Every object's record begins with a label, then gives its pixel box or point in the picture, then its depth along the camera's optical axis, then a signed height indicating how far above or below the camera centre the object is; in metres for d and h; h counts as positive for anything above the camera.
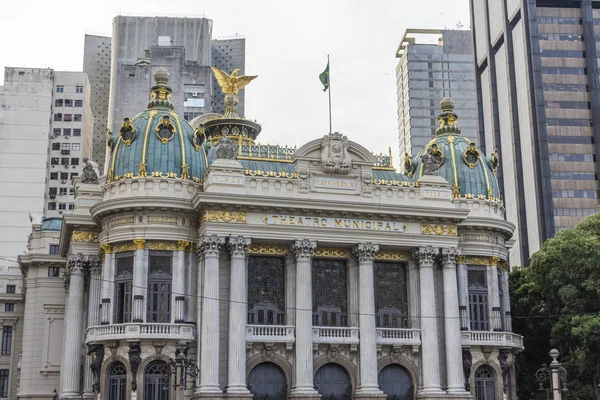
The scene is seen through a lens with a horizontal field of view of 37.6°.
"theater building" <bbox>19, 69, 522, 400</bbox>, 53.28 +9.69
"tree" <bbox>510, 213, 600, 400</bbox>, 59.56 +8.43
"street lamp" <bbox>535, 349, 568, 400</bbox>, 44.62 +2.75
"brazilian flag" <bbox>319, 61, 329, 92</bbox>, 62.78 +24.38
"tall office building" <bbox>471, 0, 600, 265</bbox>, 115.75 +40.96
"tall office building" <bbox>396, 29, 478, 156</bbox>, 165.00 +64.05
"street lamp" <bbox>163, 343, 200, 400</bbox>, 48.02 +3.57
